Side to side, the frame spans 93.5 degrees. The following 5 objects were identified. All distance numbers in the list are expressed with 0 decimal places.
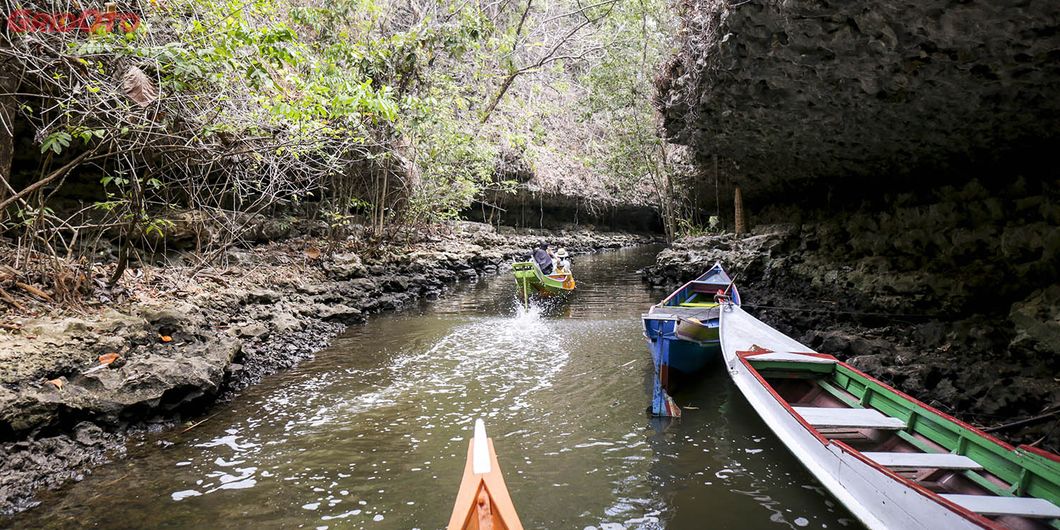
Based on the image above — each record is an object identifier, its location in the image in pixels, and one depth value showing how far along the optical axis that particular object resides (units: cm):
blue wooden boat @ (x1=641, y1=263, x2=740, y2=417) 571
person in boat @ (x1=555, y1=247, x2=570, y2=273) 1393
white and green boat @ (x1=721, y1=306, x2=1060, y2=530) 292
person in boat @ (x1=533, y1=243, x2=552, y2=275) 1481
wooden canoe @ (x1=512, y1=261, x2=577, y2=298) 1334
